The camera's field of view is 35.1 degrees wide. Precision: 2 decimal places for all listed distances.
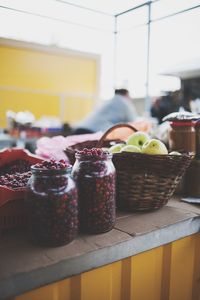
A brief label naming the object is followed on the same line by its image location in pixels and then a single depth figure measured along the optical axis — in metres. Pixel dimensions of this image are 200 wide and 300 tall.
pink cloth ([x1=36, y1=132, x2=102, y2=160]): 1.28
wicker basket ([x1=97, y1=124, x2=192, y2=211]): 0.89
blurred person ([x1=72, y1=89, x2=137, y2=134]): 2.17
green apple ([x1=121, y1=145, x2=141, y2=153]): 0.95
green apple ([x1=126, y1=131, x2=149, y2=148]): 1.04
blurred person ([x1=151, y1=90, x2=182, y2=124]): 2.16
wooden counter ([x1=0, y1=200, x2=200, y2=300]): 0.61
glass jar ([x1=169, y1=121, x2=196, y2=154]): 1.10
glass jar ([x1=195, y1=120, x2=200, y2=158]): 1.12
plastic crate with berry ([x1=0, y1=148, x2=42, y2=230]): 0.73
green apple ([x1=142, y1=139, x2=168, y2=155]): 0.92
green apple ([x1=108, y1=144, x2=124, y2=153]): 1.04
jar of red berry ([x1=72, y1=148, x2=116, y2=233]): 0.72
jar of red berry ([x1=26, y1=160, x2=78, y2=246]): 0.65
